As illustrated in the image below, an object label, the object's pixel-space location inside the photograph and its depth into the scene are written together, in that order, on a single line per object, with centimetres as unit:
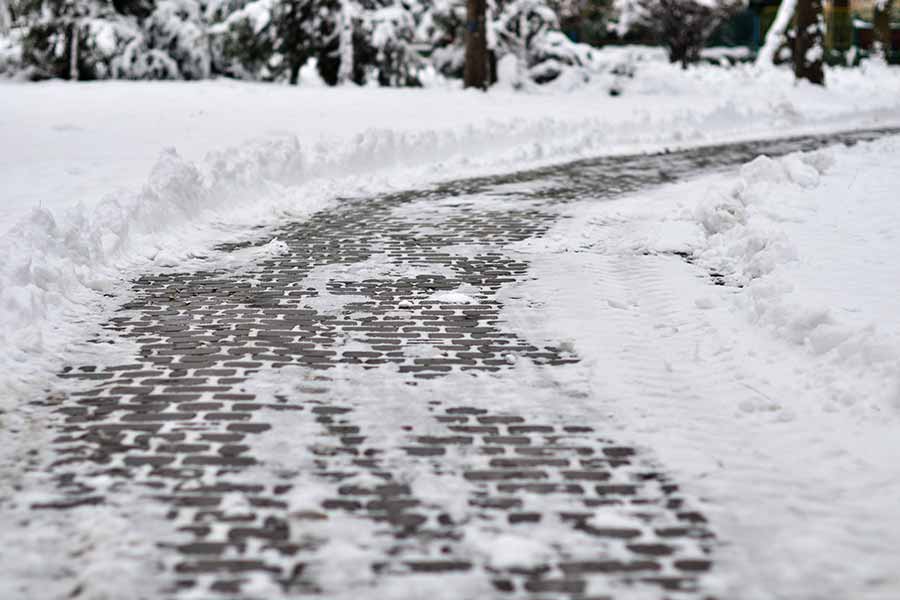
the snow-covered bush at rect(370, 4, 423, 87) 2573
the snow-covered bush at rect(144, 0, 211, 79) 2795
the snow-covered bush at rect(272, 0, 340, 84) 2608
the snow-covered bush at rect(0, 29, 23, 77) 2904
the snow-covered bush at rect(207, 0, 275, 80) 2608
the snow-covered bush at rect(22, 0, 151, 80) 2638
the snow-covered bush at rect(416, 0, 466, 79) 2712
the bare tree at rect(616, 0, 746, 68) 3847
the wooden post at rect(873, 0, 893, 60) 4244
